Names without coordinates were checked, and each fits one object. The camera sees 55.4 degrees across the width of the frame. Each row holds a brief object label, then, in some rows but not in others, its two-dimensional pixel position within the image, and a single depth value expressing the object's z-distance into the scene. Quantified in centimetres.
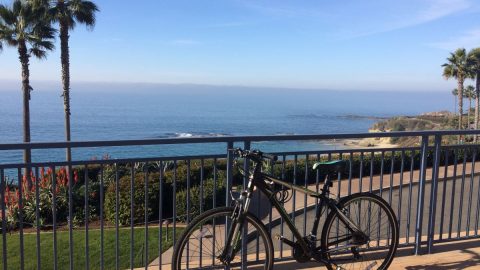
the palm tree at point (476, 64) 5484
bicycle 327
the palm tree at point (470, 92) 8969
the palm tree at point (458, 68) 5459
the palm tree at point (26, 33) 2648
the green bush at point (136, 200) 928
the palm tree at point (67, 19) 2858
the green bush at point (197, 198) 956
